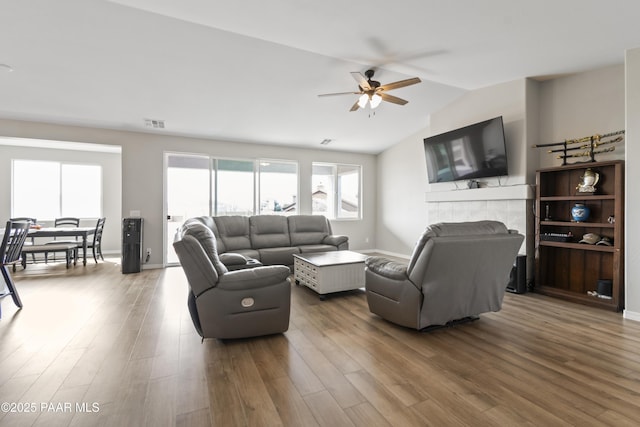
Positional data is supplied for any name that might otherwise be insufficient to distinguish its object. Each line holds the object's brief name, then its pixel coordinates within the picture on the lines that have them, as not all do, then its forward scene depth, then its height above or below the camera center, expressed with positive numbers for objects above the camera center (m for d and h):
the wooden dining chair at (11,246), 3.15 -0.40
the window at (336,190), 7.41 +0.58
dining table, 5.21 -0.39
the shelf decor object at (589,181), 3.67 +0.40
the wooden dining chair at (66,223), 6.55 -0.26
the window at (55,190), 6.57 +0.52
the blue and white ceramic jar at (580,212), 3.75 +0.01
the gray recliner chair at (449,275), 2.48 -0.58
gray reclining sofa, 5.13 -0.47
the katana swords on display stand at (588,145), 3.64 +0.91
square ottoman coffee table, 3.72 -0.81
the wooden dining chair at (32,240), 5.86 -0.62
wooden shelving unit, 3.39 -0.27
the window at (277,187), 6.76 +0.61
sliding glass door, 5.98 +0.47
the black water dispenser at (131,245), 5.22 -0.60
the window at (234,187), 6.35 +0.55
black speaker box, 4.09 -0.89
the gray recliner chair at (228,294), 2.34 -0.70
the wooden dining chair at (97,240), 5.95 -0.60
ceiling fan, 3.57 +1.59
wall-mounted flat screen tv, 4.39 +1.00
